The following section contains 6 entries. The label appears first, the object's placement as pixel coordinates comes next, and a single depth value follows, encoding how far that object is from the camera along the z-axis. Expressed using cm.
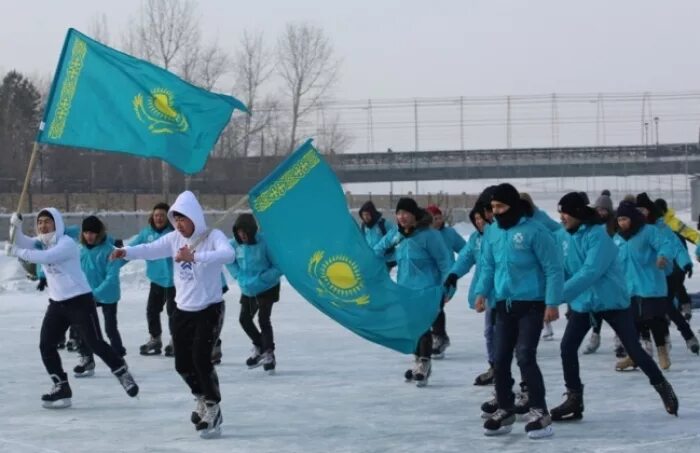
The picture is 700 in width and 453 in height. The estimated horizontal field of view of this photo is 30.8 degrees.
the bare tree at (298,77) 6066
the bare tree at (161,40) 4988
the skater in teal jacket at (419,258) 1084
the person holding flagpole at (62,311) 985
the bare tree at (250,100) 5625
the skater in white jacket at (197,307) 843
